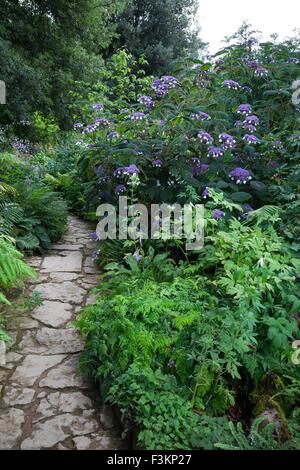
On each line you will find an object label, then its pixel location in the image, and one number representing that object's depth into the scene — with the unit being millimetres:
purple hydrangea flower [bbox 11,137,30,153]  8804
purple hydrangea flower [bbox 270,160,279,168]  4350
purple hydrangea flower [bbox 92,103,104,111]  5016
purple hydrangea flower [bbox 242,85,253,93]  4984
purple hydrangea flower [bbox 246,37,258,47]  5246
